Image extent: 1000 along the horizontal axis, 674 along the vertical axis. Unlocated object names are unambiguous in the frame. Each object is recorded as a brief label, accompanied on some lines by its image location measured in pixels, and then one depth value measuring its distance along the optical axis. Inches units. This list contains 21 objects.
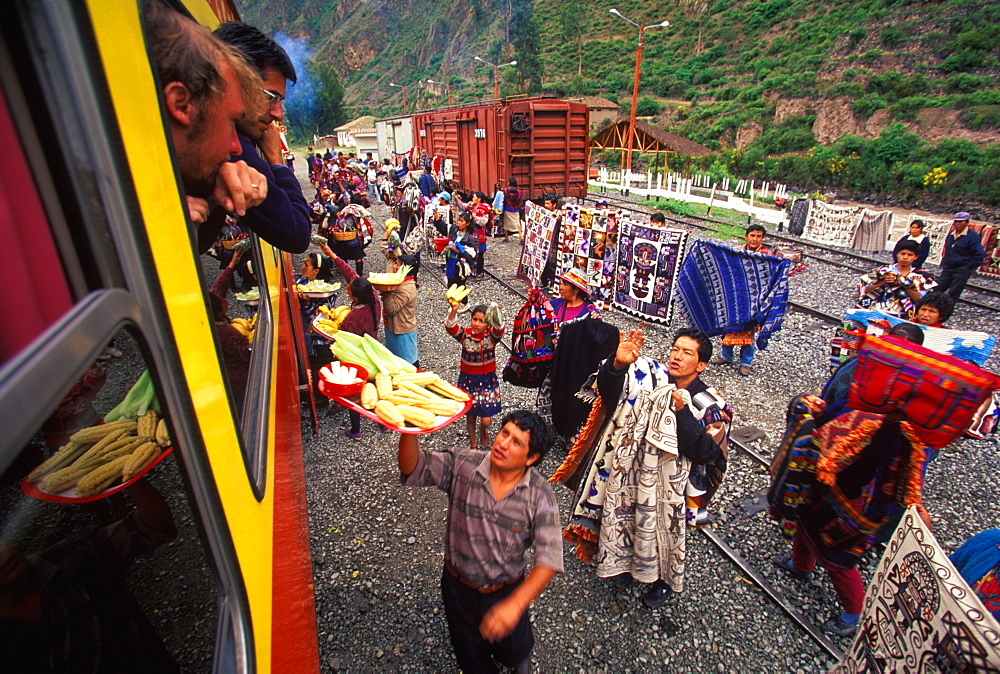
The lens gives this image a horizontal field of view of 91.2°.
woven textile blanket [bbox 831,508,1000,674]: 66.2
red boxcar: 525.3
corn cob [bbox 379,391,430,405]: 76.4
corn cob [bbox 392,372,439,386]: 82.4
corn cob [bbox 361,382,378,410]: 75.4
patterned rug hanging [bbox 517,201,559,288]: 363.3
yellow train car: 24.3
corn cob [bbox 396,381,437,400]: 78.5
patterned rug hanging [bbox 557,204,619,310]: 327.9
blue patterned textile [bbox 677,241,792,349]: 240.5
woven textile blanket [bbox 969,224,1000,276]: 382.0
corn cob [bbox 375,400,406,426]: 69.0
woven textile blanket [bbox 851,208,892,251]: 463.5
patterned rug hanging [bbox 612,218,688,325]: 292.0
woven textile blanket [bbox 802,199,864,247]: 493.7
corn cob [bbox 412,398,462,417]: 74.9
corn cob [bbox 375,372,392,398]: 79.5
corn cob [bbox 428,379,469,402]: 80.6
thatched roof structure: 787.4
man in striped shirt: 88.4
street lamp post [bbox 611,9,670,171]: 698.5
